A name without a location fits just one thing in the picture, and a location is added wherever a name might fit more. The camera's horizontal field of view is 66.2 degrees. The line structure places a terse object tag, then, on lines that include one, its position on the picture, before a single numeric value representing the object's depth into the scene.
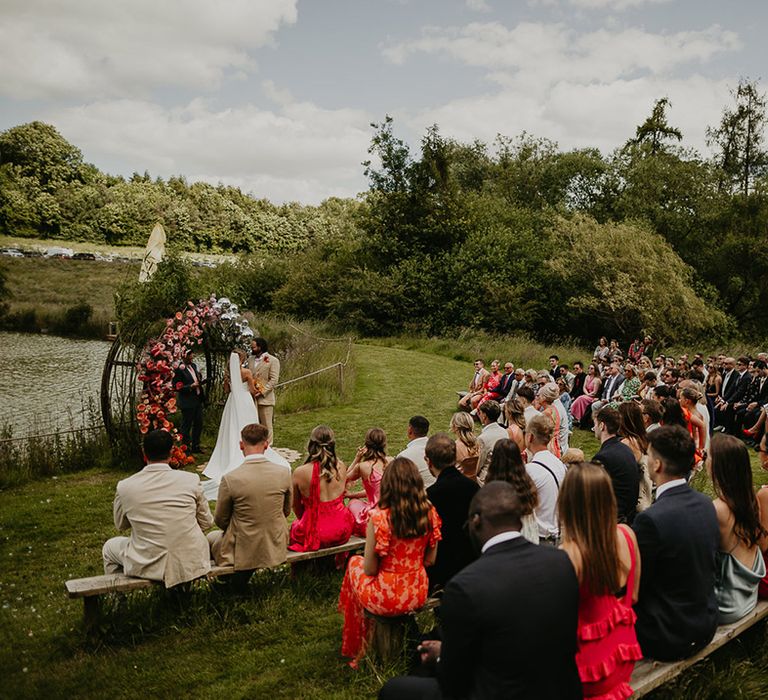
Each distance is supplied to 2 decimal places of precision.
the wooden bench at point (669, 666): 3.38
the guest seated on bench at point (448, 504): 4.63
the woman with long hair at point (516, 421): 7.43
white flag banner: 11.13
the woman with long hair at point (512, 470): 4.38
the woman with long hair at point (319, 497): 5.50
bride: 10.28
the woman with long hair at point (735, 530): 3.79
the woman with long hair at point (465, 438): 6.43
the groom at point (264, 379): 11.06
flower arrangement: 10.26
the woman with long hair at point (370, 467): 5.79
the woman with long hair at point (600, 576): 2.94
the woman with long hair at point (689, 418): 7.17
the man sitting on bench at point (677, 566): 3.46
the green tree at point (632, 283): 26.80
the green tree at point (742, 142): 32.66
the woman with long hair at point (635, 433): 6.29
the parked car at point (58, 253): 46.91
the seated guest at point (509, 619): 2.48
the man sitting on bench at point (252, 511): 5.10
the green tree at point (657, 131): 40.75
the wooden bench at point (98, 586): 4.61
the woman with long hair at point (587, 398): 14.48
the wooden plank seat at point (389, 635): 4.16
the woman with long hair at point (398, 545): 3.98
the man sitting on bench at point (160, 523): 4.80
